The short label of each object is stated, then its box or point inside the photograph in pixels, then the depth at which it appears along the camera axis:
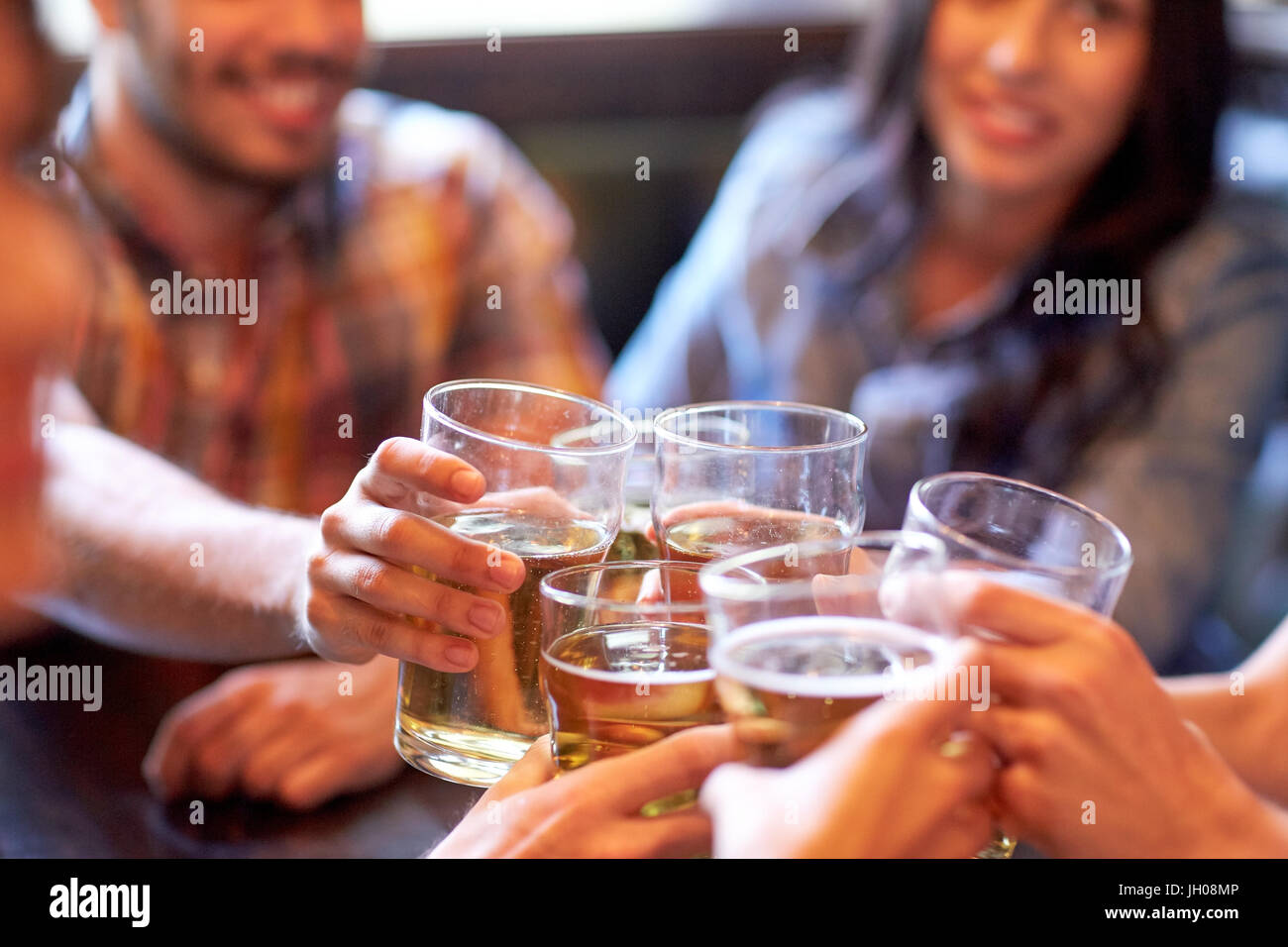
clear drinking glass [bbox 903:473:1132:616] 0.72
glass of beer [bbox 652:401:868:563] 0.86
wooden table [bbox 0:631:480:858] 0.93
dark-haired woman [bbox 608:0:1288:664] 1.93
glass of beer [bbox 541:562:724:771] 0.75
